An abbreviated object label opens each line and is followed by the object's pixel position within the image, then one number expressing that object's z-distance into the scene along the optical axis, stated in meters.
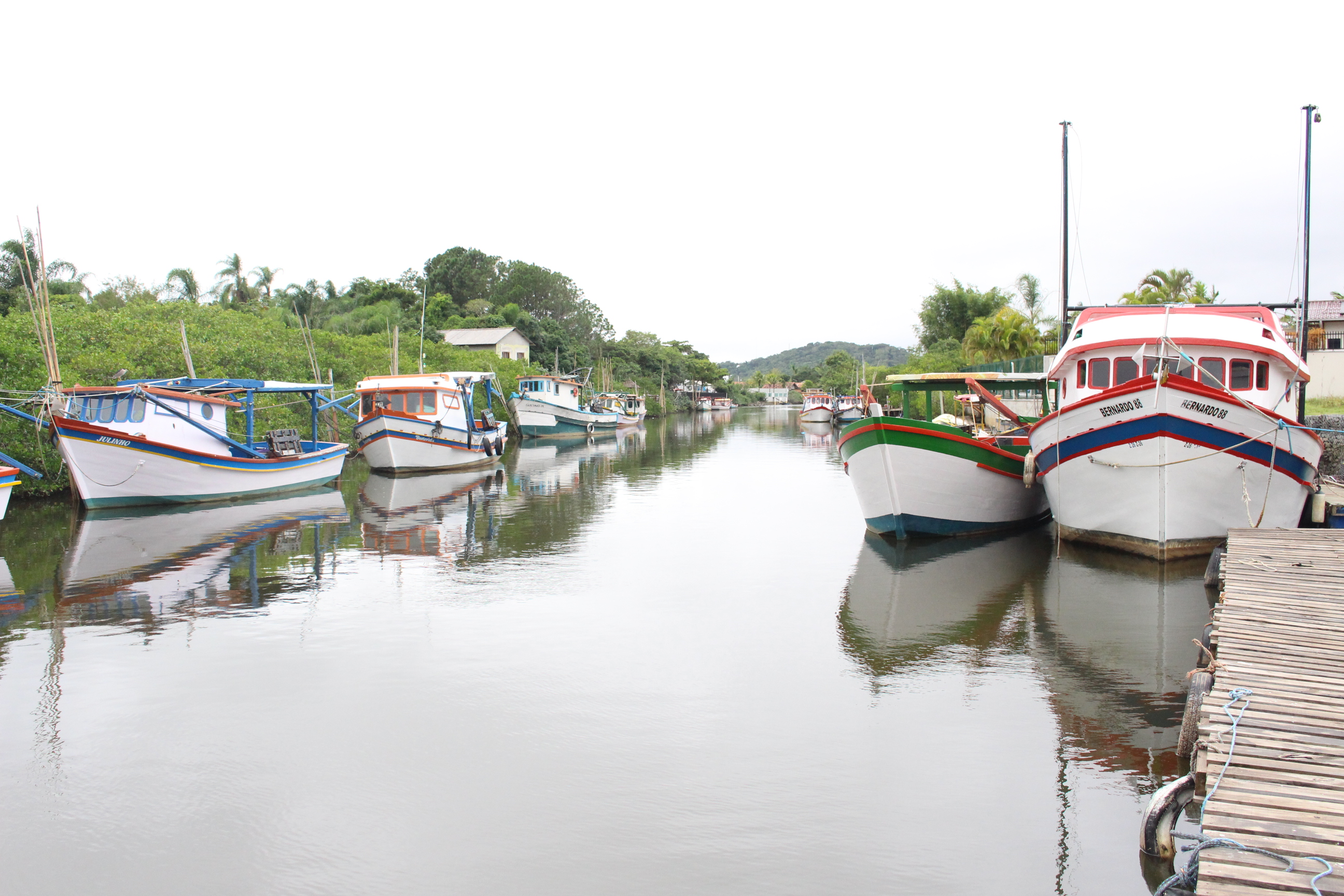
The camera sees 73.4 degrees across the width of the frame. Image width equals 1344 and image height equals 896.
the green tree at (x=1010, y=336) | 39.31
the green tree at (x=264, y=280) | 48.94
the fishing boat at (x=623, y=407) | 55.62
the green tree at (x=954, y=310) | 54.75
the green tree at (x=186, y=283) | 46.16
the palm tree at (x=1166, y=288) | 35.47
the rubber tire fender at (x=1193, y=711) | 5.57
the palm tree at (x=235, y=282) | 47.62
